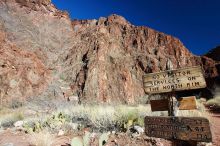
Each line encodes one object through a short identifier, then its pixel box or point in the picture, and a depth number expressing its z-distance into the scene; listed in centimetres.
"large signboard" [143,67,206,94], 185
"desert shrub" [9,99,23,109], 968
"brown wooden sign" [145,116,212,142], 172
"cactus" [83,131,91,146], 313
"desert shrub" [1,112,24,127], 583
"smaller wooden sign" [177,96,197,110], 190
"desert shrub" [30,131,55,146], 345
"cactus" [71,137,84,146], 296
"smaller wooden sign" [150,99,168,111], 209
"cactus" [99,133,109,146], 318
